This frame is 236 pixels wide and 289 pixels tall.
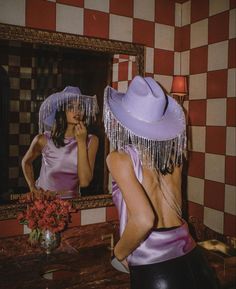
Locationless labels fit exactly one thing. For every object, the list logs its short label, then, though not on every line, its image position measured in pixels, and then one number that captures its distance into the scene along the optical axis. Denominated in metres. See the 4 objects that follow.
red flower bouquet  1.70
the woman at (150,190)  1.24
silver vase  1.74
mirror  1.75
